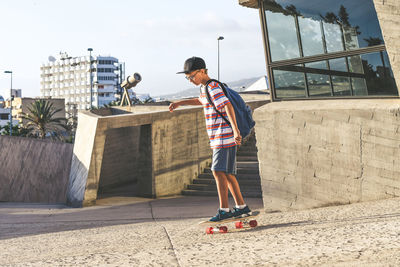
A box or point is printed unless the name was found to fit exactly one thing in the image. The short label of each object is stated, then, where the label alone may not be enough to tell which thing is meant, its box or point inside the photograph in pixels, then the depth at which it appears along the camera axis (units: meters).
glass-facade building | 6.24
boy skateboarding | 4.61
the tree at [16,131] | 55.24
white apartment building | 165.38
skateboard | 4.62
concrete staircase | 12.78
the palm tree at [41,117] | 46.66
